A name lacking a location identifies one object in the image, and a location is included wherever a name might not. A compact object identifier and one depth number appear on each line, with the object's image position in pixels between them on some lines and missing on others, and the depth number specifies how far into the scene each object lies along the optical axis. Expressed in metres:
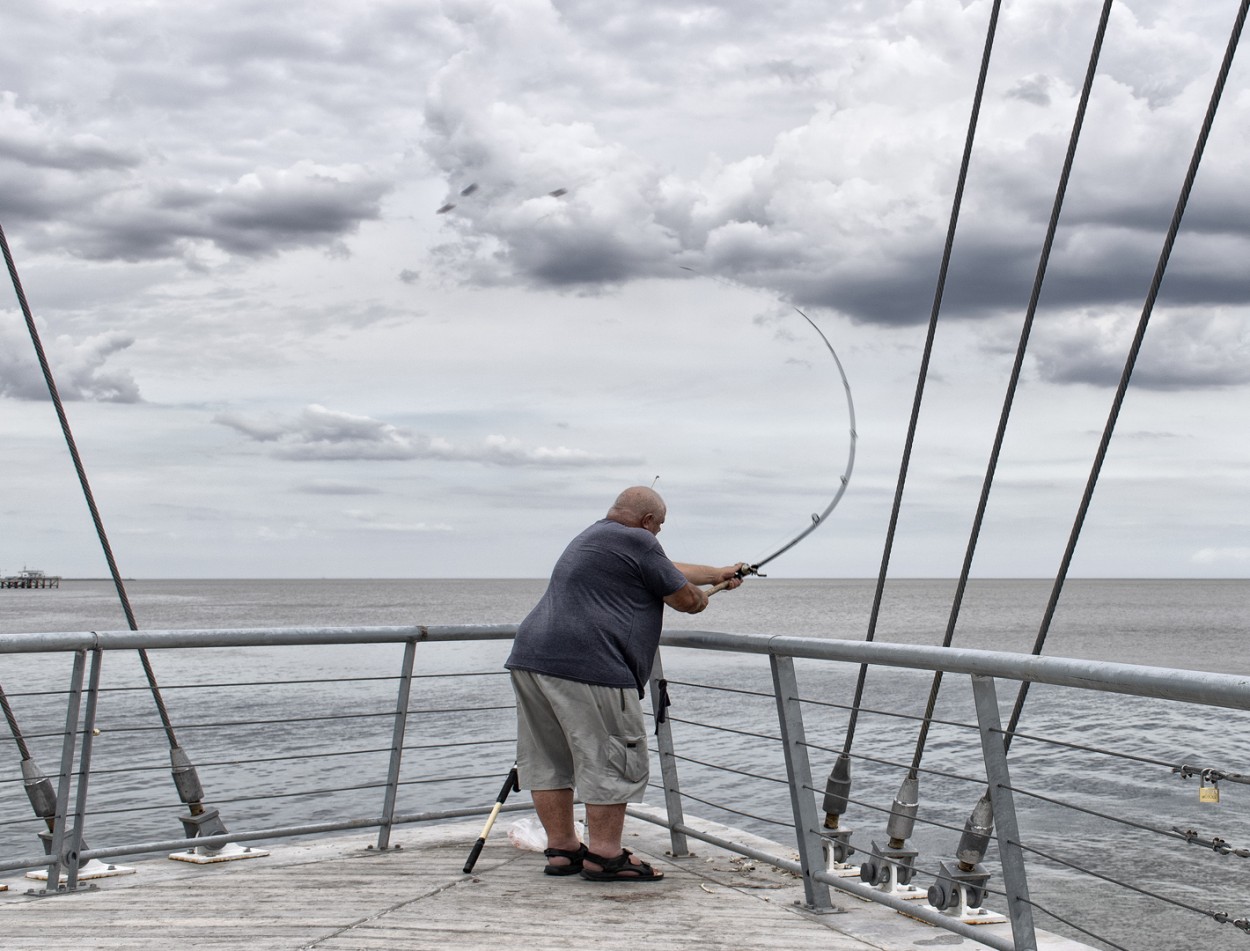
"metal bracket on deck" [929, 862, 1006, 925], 4.34
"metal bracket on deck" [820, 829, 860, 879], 4.77
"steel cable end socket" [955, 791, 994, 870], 4.45
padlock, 2.78
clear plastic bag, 5.36
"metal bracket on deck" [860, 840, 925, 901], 4.69
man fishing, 4.71
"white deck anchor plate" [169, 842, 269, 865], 5.28
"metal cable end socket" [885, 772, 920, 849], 4.75
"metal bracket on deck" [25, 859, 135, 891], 4.98
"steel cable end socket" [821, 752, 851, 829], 5.33
